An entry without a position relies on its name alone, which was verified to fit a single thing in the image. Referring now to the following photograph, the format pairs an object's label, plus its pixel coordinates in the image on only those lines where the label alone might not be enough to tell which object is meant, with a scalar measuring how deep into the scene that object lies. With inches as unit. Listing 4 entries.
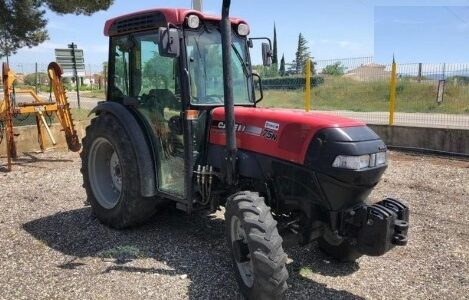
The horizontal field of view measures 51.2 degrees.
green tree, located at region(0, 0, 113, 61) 519.8
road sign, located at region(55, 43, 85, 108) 531.8
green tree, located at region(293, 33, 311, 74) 2027.7
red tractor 137.4
